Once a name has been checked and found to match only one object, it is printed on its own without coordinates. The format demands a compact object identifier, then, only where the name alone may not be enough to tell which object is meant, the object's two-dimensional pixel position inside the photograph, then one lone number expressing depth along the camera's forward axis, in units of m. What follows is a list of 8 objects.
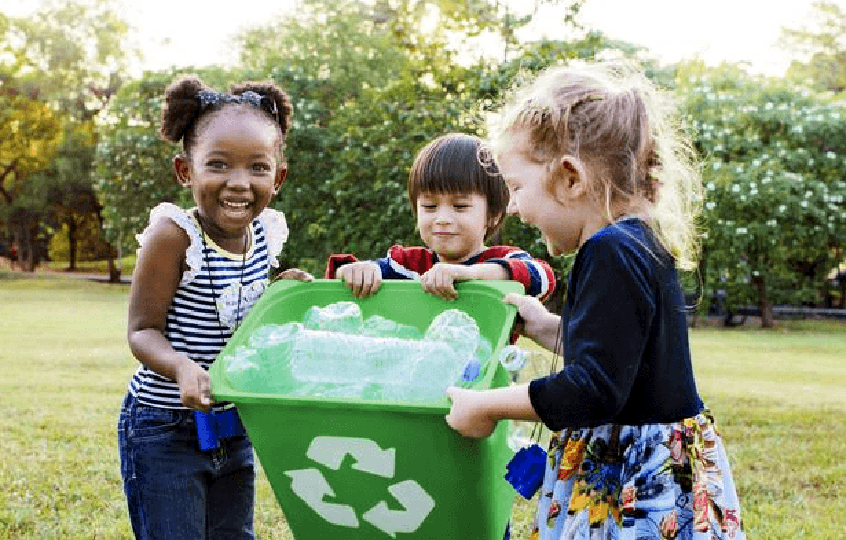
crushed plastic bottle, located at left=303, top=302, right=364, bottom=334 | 2.22
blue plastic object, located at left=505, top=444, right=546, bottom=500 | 2.00
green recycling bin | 1.92
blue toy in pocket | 2.26
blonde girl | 1.75
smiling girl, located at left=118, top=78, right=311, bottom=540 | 2.24
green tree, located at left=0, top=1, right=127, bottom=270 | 31.33
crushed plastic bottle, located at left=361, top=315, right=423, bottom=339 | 2.22
